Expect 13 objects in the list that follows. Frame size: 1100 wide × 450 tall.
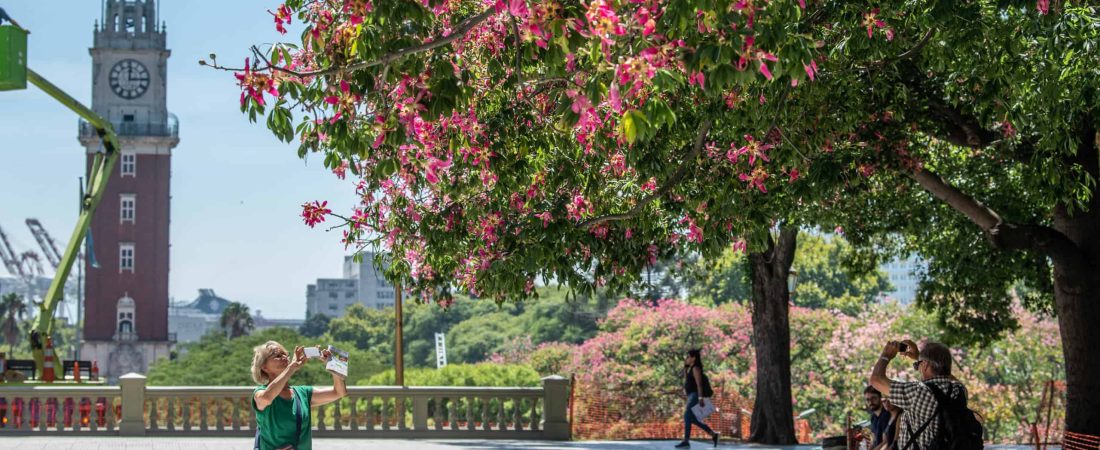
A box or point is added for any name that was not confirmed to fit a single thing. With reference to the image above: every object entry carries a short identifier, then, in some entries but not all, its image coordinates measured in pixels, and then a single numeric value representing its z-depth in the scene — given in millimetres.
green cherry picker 26250
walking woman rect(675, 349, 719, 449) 20547
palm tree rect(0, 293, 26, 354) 115938
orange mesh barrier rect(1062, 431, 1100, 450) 15453
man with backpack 8375
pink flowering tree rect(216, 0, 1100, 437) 8633
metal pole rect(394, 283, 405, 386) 25594
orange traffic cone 25938
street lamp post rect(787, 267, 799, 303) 25077
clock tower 94438
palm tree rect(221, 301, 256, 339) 118875
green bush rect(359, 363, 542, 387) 44844
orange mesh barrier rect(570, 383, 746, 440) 30656
